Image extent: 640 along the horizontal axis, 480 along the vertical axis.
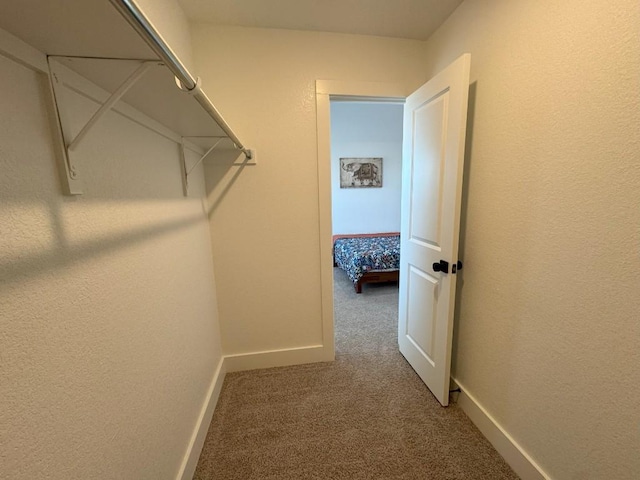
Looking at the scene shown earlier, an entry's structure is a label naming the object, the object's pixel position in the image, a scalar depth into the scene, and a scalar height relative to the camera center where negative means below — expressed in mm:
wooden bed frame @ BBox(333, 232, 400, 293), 3451 -1116
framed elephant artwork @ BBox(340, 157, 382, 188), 4922 +361
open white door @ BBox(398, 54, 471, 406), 1387 -158
